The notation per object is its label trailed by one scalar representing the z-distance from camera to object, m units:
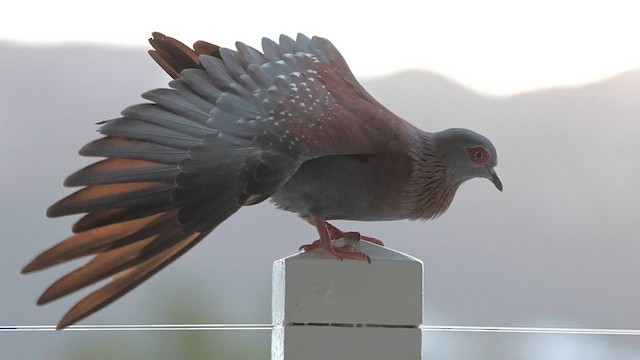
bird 3.52
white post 3.56
